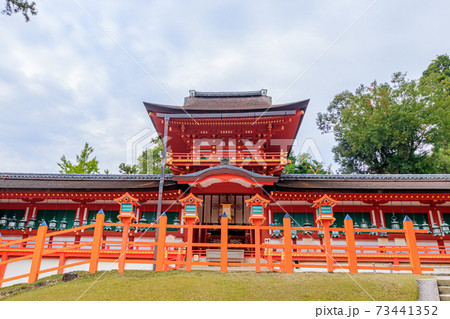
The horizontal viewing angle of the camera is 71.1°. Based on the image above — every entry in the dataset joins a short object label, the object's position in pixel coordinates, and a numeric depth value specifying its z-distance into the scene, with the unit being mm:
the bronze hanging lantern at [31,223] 13443
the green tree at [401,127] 26594
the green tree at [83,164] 27984
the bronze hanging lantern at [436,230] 12649
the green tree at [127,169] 33219
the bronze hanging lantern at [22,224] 13242
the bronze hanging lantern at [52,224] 12930
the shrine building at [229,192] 12984
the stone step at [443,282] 6758
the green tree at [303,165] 32656
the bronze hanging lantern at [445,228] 12469
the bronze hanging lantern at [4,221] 13416
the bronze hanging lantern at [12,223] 13414
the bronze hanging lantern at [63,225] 13198
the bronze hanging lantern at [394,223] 12727
